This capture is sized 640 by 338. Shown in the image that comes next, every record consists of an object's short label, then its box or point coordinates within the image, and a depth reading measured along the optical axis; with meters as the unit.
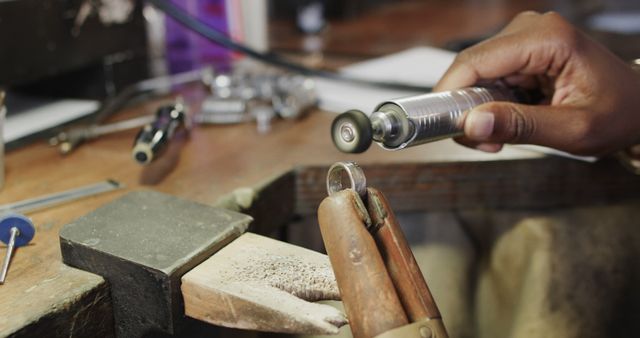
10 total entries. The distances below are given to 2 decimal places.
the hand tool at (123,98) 0.64
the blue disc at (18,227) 0.42
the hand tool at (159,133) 0.54
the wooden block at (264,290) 0.34
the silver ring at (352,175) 0.36
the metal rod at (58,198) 0.49
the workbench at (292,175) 0.54
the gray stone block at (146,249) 0.38
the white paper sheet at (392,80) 0.63
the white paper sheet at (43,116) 0.68
